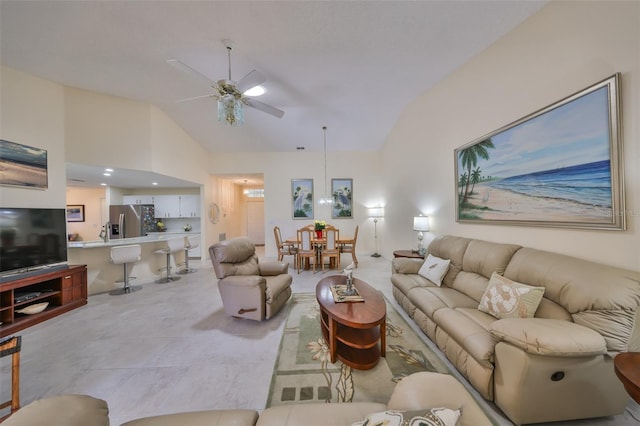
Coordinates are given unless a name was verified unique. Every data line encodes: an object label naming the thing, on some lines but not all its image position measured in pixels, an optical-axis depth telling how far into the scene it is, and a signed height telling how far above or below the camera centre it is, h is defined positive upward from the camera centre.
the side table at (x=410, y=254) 3.56 -0.78
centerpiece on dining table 5.15 -0.34
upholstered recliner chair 2.52 -0.90
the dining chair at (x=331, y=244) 4.87 -0.75
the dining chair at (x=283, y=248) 5.30 -0.89
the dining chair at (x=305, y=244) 4.86 -0.73
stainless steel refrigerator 5.94 -0.11
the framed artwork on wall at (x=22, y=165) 2.56 +0.70
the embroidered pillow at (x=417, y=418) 0.67 -0.68
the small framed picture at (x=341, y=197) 6.51 +0.44
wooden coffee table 1.80 -1.15
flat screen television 2.56 -0.26
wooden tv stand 2.44 -0.99
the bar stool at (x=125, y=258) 3.46 -0.67
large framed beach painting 1.57 +0.36
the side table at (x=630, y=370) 0.95 -0.79
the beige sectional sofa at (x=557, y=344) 1.24 -0.89
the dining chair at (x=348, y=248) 5.12 -0.95
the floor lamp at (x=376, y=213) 6.10 -0.07
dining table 4.86 -0.74
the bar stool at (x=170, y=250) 4.25 -0.69
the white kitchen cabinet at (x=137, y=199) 6.34 +0.54
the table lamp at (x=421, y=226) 3.77 -0.30
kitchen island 3.44 -0.82
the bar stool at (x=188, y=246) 4.73 -0.71
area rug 1.58 -1.36
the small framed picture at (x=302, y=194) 6.51 +0.57
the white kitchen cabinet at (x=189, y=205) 6.41 +0.32
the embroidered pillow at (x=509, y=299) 1.66 -0.76
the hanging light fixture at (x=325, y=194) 5.83 +0.55
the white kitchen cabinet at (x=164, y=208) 6.39 +0.25
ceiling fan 2.43 +1.51
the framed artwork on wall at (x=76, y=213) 6.90 +0.19
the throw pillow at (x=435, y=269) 2.65 -0.78
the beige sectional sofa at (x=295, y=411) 0.73 -0.78
